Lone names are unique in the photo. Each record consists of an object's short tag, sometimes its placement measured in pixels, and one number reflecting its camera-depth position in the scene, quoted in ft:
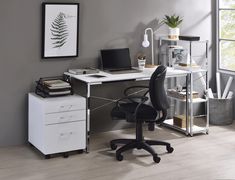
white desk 15.05
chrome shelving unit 17.28
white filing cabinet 14.62
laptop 16.95
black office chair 14.28
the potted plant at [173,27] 18.06
